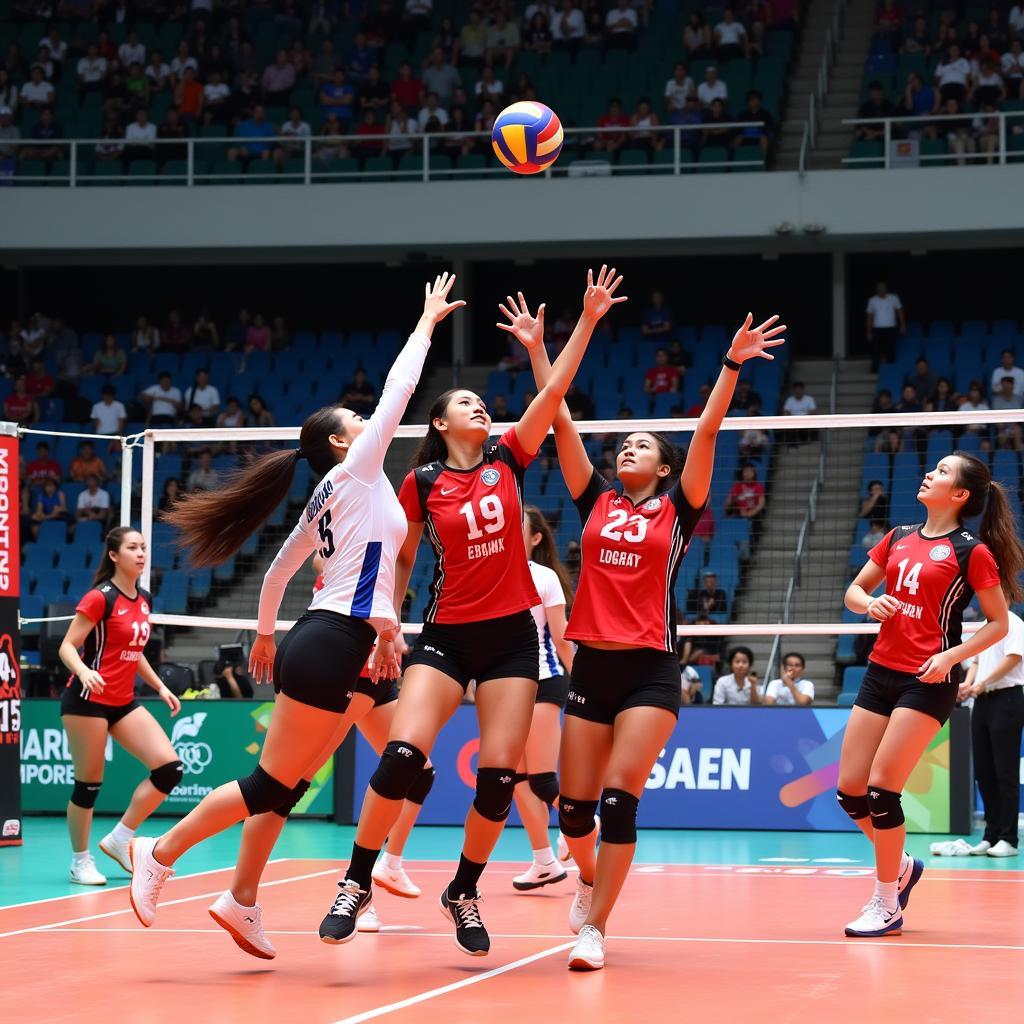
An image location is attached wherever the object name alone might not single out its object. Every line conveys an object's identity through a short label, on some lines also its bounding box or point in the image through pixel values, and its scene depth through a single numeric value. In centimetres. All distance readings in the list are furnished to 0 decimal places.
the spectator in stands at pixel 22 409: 2198
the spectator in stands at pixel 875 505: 1664
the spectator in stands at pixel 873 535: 1592
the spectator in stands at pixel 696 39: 2306
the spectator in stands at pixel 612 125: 2181
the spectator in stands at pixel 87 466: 2053
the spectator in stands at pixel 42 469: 2078
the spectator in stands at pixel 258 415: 2089
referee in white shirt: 1095
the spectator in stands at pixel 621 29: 2350
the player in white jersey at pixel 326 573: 589
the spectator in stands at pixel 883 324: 2139
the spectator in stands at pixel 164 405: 2128
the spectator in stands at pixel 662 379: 2058
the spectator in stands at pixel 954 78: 2128
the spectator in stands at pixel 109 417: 2127
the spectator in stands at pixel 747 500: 1681
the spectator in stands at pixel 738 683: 1407
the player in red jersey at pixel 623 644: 599
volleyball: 873
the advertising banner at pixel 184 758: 1364
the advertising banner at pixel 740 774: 1255
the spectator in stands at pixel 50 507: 2017
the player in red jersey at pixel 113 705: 940
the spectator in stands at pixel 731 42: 2289
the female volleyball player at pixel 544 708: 887
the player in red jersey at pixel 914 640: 696
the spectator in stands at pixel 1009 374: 1928
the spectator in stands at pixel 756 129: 2142
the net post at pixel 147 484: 1284
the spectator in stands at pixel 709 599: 1485
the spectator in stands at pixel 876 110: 2147
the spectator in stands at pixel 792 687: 1388
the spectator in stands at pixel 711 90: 2202
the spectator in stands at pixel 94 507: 1988
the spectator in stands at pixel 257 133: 2286
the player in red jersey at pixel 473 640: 600
